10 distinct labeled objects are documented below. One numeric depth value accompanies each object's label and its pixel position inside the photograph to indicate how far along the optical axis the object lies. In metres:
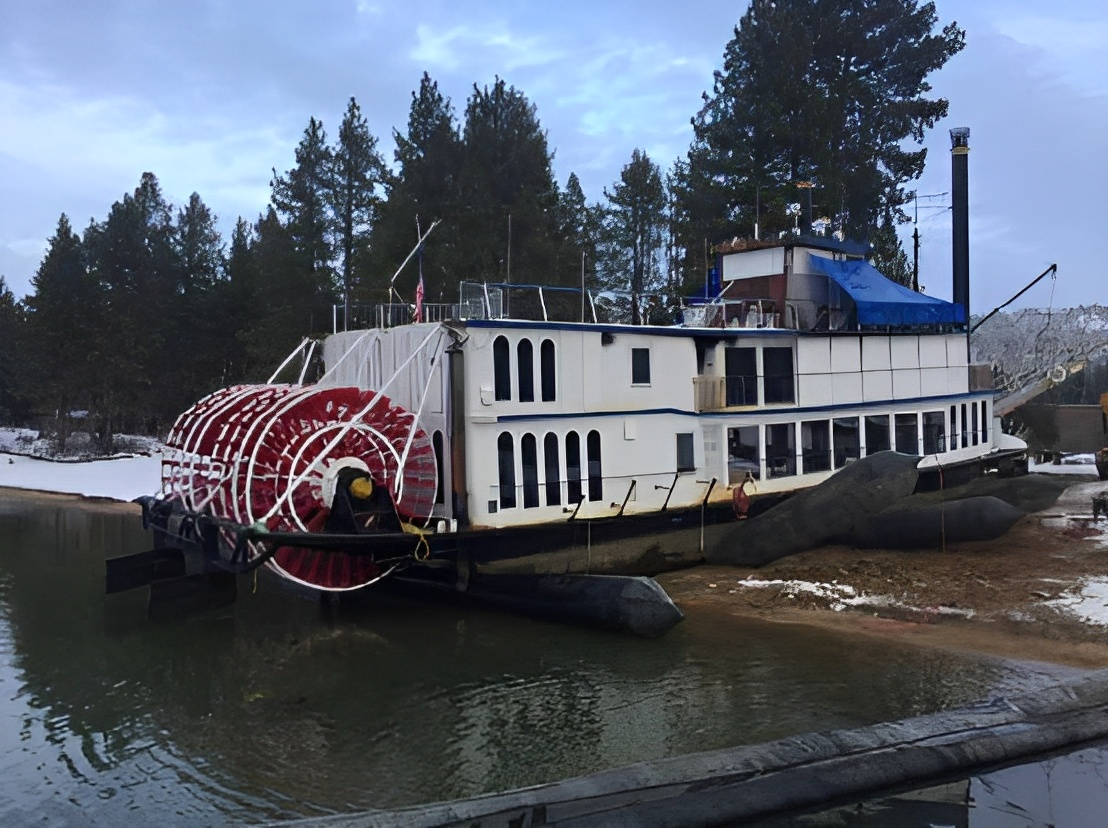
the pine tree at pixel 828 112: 30.58
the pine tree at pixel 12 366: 47.62
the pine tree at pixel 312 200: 38.56
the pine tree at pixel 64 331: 39.00
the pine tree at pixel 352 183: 38.72
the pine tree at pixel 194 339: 42.19
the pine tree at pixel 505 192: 31.41
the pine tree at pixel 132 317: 39.38
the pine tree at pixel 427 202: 30.86
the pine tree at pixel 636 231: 41.78
